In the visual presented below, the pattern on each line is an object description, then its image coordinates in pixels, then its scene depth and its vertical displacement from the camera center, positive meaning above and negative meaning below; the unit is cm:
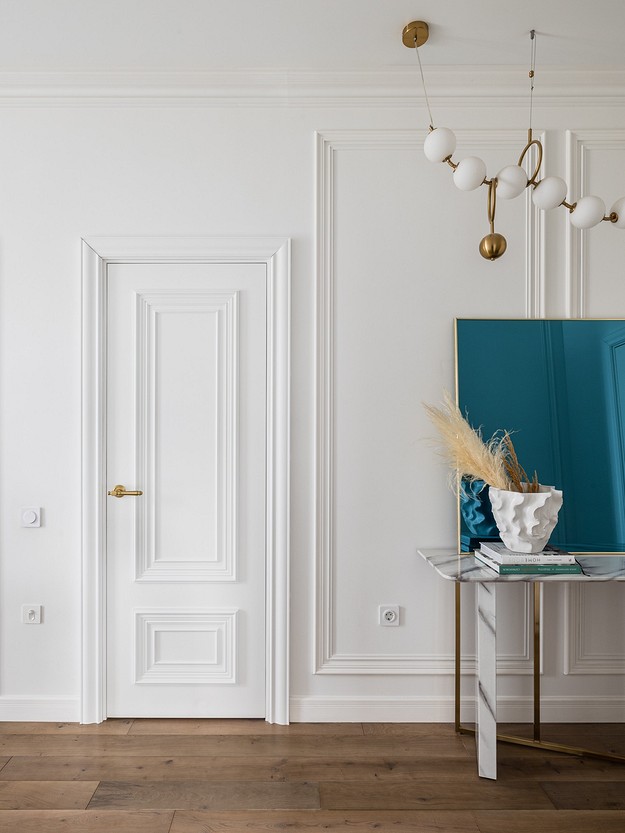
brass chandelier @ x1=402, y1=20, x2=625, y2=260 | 214 +83
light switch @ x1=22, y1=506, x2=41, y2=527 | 265 -42
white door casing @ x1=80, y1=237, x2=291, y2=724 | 262 -6
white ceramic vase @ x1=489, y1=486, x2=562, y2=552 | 220 -35
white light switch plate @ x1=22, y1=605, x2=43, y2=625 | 266 -83
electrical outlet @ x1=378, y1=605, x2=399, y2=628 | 265 -85
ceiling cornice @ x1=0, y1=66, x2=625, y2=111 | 260 +140
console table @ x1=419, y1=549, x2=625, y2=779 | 217 -79
